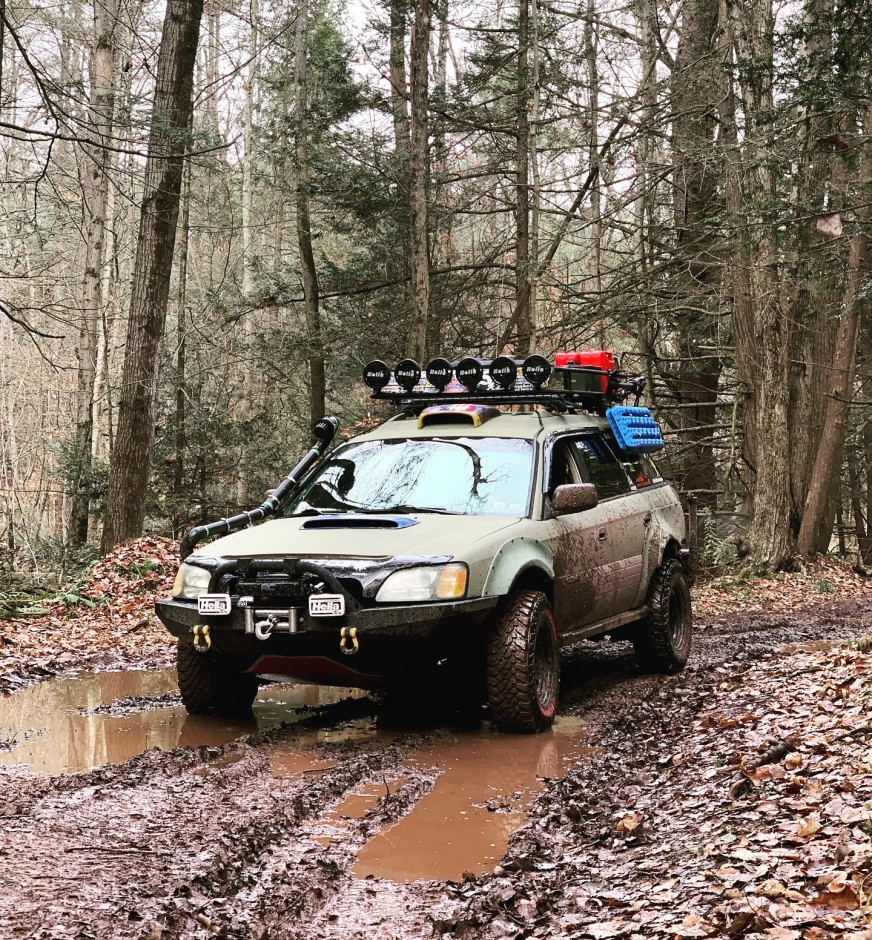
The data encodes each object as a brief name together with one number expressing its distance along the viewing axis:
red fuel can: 8.61
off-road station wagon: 6.00
